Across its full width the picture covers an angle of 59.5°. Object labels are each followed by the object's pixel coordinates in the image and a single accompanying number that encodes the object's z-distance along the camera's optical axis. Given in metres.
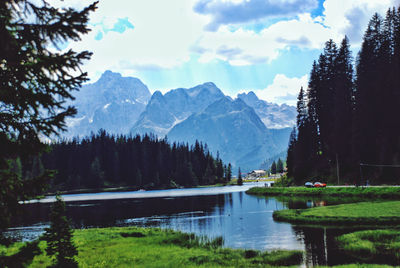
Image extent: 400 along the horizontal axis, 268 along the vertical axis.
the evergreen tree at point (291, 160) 131.82
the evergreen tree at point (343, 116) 97.81
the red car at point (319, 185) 94.51
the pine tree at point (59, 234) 27.61
